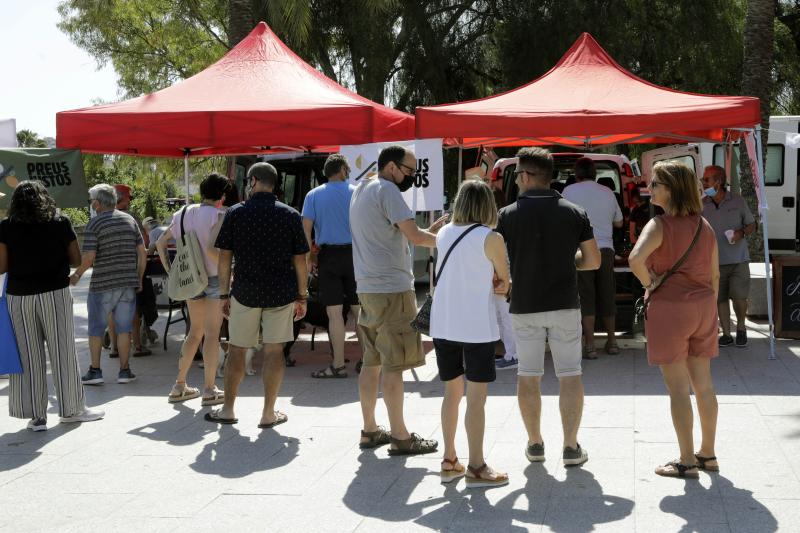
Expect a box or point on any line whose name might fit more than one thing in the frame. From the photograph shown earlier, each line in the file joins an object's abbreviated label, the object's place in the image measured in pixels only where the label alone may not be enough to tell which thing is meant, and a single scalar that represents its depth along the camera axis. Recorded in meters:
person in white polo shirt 8.95
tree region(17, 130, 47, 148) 52.14
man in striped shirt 8.37
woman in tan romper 5.21
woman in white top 5.15
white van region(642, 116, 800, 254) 19.02
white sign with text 8.68
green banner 9.48
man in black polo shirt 5.40
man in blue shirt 8.35
